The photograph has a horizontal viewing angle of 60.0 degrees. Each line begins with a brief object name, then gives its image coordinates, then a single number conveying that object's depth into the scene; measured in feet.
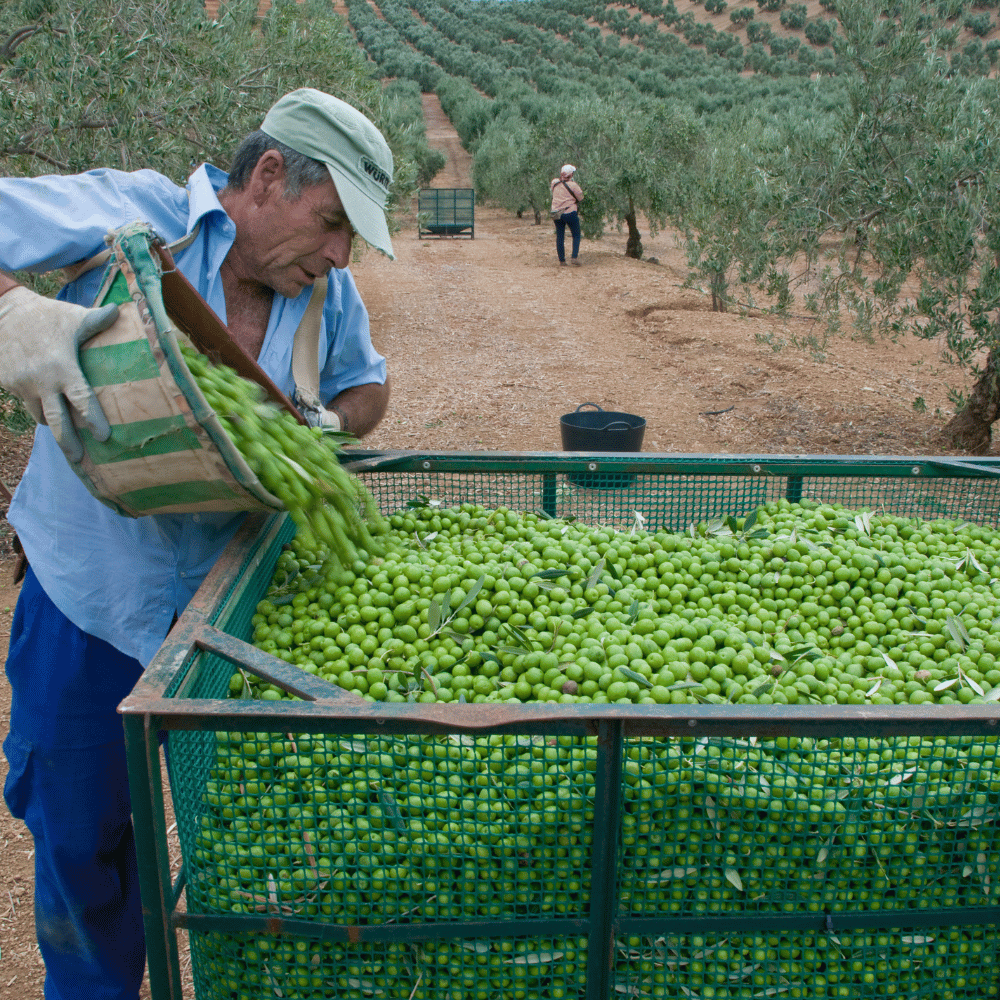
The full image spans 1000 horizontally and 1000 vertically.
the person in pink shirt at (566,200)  71.82
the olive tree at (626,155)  74.23
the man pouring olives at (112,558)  8.35
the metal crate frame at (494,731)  5.65
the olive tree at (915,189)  24.29
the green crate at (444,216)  94.02
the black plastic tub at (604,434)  23.09
